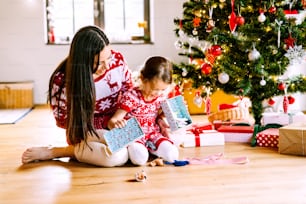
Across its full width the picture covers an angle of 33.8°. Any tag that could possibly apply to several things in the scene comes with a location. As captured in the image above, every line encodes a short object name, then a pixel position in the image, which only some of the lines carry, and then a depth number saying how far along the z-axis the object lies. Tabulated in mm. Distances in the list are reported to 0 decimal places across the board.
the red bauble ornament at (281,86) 2948
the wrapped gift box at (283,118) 3035
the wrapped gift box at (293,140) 2564
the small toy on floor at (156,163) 2410
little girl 2420
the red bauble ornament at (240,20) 2842
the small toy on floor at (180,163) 2412
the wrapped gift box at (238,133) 2986
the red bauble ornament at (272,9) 2895
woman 2283
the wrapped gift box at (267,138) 2791
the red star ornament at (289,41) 2873
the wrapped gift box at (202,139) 2871
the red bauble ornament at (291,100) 3119
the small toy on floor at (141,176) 2145
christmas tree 2889
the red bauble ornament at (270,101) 3155
